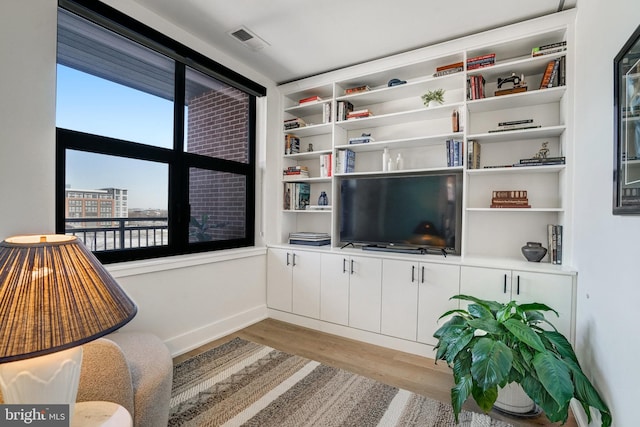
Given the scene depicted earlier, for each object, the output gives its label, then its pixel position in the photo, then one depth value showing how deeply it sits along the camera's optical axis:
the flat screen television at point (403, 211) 2.52
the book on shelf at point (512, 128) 2.26
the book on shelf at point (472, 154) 2.44
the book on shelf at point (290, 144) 3.42
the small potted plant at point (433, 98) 2.64
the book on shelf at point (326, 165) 3.13
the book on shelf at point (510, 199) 2.33
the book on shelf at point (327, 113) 3.14
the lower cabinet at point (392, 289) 2.05
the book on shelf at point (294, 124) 3.37
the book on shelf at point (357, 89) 2.96
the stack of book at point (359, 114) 2.94
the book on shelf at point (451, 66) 2.51
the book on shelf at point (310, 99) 3.18
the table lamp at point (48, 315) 0.76
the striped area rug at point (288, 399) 1.67
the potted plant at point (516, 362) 1.33
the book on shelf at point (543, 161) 2.15
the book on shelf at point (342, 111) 3.05
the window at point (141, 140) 1.98
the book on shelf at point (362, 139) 2.93
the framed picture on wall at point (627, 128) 1.07
